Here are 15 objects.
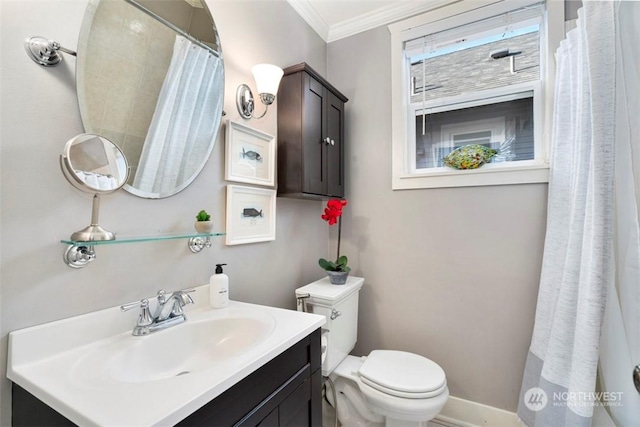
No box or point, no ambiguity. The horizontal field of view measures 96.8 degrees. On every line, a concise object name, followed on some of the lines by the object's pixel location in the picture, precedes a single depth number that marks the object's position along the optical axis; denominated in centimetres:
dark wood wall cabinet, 149
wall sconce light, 131
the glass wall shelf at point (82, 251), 70
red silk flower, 165
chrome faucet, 85
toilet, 125
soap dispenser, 107
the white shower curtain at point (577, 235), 102
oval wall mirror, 83
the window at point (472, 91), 159
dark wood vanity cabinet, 59
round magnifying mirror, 70
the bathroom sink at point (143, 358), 51
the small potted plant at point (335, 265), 163
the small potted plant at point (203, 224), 103
